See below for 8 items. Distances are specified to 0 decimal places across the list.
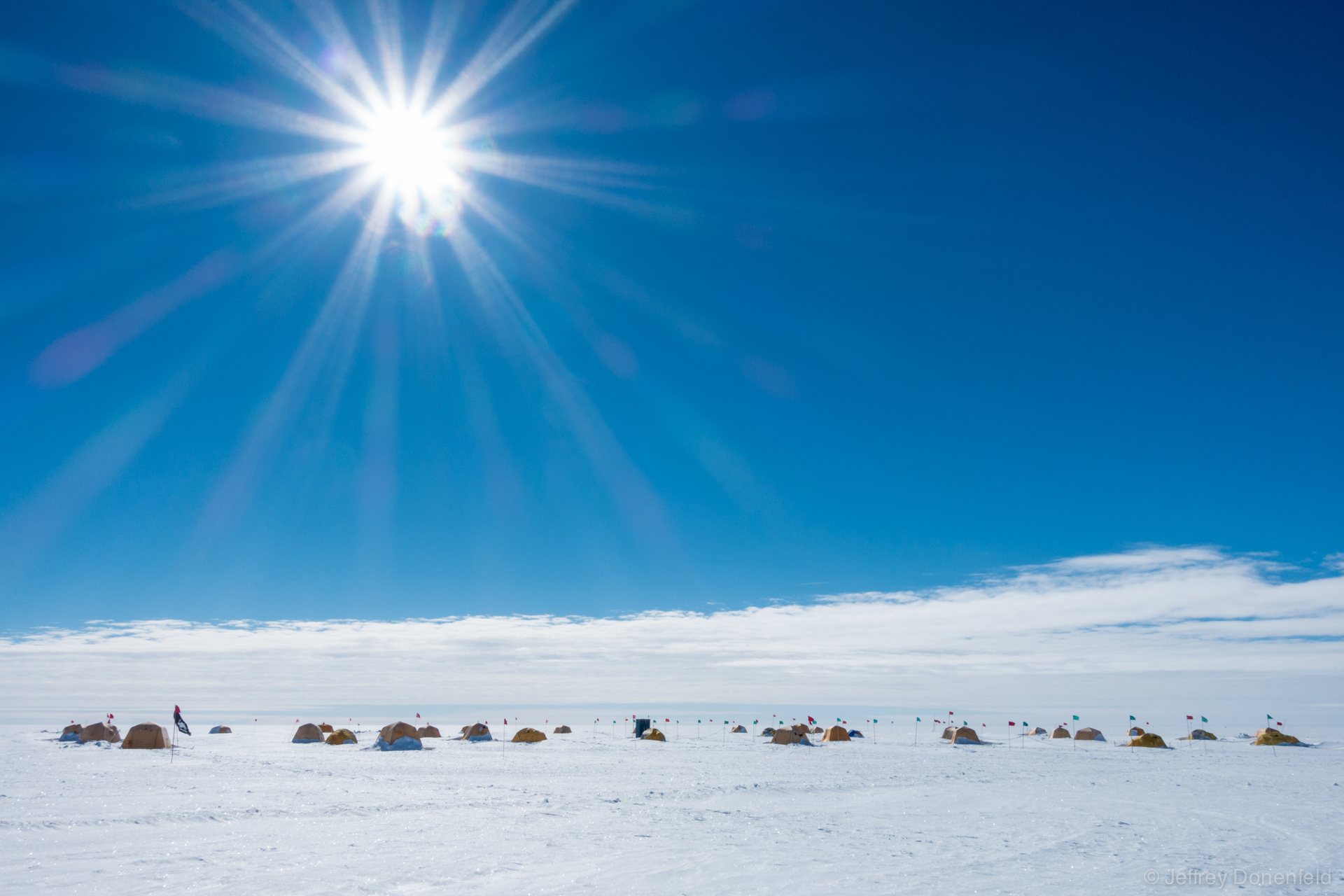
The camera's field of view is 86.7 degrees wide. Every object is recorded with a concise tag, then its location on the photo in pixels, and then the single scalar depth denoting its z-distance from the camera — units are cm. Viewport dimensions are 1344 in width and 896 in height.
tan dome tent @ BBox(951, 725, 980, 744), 7288
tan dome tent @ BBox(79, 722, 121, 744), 5800
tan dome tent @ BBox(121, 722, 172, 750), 5231
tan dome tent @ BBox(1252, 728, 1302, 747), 7125
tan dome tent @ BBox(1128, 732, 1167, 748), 7088
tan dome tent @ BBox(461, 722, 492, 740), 6819
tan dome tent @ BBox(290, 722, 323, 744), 6456
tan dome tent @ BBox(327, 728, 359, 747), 6138
